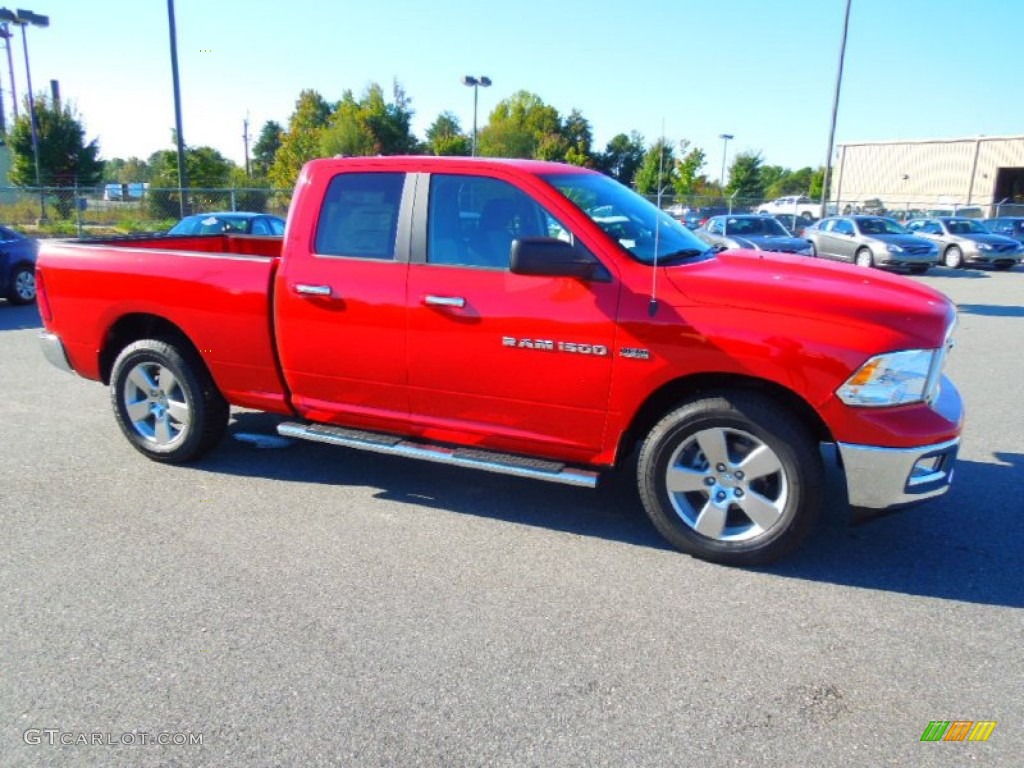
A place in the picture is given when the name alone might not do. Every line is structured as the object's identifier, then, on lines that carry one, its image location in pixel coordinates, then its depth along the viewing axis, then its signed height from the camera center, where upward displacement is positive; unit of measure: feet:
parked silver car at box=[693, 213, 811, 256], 60.39 -0.75
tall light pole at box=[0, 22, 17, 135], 127.42 +27.04
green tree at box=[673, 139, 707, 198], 138.97 +9.02
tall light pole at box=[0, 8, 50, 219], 102.99 +23.57
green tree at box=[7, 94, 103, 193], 112.16 +7.36
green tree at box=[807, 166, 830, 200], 224.68 +11.53
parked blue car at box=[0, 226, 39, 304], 40.83 -3.60
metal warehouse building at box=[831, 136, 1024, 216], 185.26 +14.43
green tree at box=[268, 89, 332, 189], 194.49 +15.02
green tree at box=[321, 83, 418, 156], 187.32 +19.52
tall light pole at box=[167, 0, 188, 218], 60.59 +8.07
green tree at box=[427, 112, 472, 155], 174.60 +19.99
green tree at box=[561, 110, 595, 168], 213.05 +23.94
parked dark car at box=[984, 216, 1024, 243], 91.95 +0.68
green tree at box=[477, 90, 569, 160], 213.87 +23.90
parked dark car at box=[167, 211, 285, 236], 41.06 -1.02
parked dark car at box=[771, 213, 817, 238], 133.12 +0.72
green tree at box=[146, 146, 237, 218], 93.61 +3.69
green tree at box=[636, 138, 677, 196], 135.54 +8.22
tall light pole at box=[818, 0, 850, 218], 79.30 +11.17
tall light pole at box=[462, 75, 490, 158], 109.81 +18.43
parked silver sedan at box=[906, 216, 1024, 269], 72.54 -1.17
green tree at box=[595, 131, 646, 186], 212.15 +16.85
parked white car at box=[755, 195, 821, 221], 158.90 +3.81
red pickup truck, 11.57 -2.14
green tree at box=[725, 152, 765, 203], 170.30 +10.59
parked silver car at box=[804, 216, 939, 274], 66.13 -1.42
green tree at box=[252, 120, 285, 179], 324.19 +25.86
